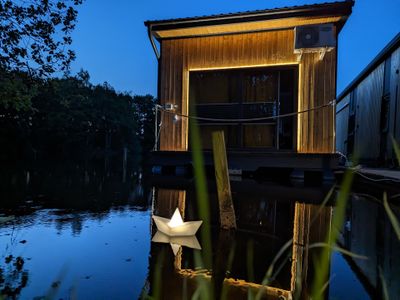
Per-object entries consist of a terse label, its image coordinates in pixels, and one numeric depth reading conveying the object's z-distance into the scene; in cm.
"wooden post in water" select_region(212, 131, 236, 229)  360
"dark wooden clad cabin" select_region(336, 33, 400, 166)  1123
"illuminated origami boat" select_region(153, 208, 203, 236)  343
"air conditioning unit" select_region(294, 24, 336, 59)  822
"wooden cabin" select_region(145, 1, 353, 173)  864
